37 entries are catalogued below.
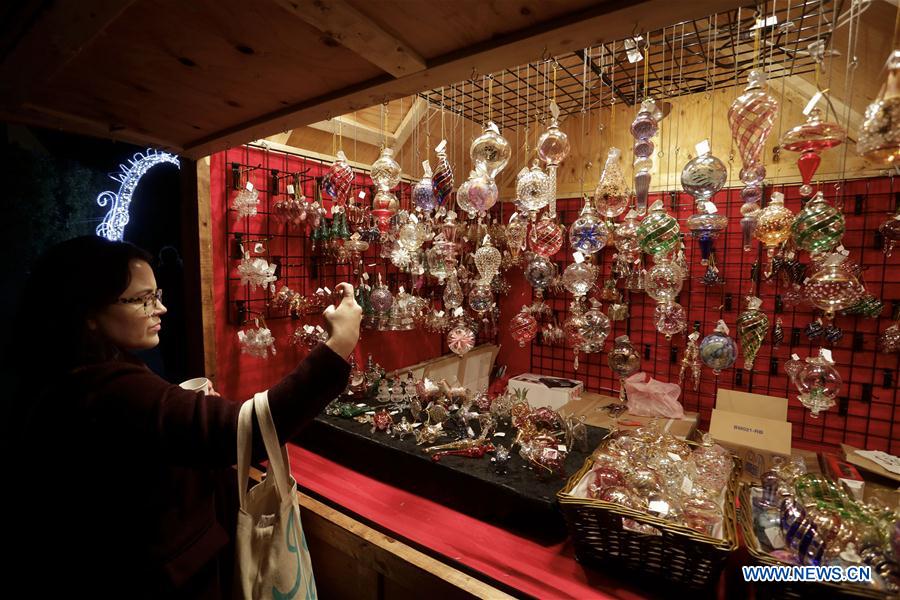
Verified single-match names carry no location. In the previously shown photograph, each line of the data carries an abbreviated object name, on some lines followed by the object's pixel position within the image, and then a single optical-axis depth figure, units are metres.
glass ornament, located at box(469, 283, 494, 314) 2.23
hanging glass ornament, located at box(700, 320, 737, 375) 1.69
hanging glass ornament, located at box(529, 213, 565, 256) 1.78
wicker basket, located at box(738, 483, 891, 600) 0.86
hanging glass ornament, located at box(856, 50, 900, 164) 0.73
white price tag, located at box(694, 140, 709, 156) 1.33
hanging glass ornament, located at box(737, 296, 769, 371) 1.64
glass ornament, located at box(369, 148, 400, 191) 1.81
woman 0.85
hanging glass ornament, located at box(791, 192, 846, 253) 1.18
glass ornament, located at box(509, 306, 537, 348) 2.17
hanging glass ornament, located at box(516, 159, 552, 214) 1.60
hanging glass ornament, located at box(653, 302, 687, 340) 1.97
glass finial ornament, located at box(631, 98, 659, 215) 1.46
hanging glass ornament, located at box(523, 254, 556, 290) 2.03
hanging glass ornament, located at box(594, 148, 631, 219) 1.65
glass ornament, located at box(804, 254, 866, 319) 1.27
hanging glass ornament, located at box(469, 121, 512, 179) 1.49
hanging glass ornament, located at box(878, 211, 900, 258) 1.64
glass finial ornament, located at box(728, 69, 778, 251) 1.13
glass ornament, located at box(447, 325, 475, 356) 2.33
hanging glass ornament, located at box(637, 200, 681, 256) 1.49
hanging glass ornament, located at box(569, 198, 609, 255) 1.69
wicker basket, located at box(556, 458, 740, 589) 1.03
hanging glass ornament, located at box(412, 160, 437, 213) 1.89
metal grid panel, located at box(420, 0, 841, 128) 2.01
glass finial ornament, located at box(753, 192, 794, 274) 1.50
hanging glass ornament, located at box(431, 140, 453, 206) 1.76
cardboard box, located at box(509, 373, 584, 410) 3.20
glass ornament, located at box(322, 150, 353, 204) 2.00
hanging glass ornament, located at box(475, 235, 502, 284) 2.11
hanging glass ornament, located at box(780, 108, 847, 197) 0.99
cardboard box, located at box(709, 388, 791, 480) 2.20
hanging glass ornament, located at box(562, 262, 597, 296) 1.87
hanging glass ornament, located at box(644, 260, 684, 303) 1.64
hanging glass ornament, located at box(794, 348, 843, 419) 1.49
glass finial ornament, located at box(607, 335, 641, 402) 1.89
